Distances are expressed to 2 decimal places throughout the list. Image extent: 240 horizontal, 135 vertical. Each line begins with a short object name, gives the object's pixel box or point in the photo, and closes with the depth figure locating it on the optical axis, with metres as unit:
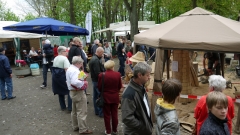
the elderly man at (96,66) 5.18
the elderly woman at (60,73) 5.76
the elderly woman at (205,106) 2.91
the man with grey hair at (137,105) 2.39
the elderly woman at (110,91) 4.37
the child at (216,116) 2.09
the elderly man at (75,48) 6.61
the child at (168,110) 2.23
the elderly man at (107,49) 10.78
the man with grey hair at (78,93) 4.43
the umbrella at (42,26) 8.17
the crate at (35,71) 11.57
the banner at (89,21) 15.24
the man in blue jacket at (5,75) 7.05
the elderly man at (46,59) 8.63
